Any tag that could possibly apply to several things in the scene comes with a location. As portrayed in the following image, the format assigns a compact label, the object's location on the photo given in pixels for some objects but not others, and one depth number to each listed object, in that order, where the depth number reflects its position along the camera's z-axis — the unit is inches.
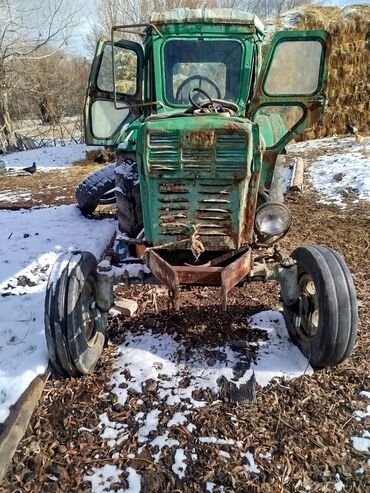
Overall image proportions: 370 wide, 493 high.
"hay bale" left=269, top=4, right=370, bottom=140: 478.3
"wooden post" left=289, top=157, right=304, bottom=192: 304.5
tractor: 113.7
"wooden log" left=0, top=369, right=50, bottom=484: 96.6
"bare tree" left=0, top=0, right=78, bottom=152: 648.4
